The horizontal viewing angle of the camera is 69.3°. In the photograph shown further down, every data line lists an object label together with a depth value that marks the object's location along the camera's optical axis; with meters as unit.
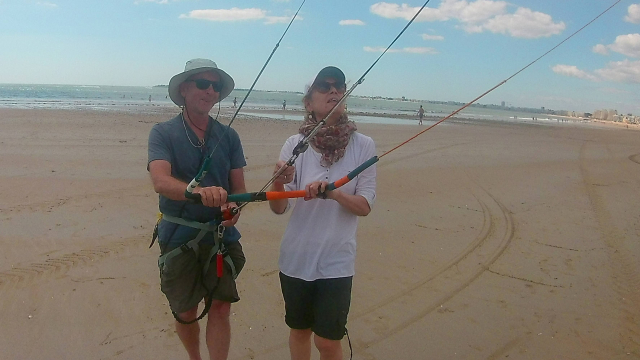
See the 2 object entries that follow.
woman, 2.58
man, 2.76
